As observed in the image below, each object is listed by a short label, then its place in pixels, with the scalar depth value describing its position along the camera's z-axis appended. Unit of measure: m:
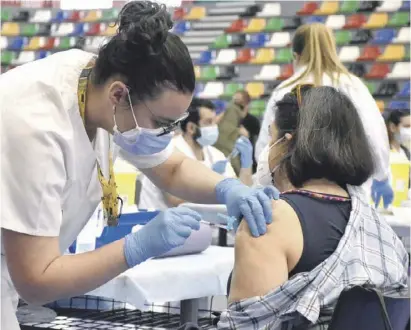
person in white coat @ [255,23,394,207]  3.25
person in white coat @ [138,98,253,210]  4.04
